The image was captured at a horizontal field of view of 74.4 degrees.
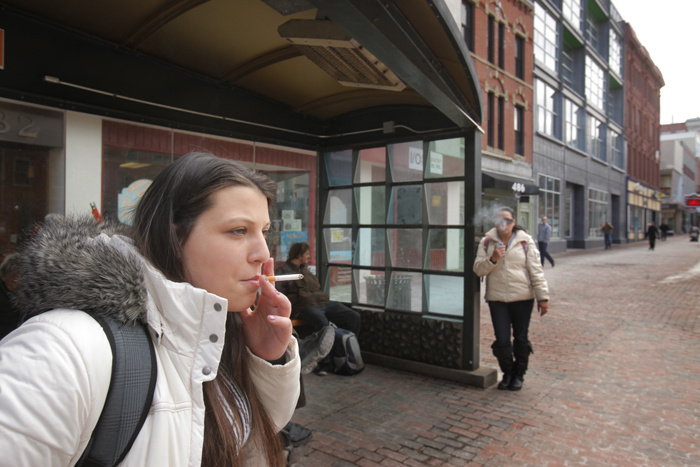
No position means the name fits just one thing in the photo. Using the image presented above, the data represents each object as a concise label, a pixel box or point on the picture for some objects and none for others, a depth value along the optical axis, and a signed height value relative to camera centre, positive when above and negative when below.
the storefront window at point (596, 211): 28.94 +1.21
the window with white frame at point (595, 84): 27.67 +9.21
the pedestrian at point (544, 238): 17.25 -0.34
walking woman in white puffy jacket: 4.72 -0.65
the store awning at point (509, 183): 15.45 +1.63
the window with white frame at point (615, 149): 32.75 +5.92
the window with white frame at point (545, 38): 21.22 +9.19
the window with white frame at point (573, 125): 24.52 +5.83
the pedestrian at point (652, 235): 28.25 -0.33
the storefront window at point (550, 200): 22.28 +1.46
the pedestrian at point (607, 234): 27.54 -0.29
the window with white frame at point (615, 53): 31.36 +12.49
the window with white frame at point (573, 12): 24.05 +11.79
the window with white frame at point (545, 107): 21.62 +5.93
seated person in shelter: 5.20 -0.83
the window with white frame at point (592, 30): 27.86 +12.59
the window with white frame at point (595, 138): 28.16 +5.88
